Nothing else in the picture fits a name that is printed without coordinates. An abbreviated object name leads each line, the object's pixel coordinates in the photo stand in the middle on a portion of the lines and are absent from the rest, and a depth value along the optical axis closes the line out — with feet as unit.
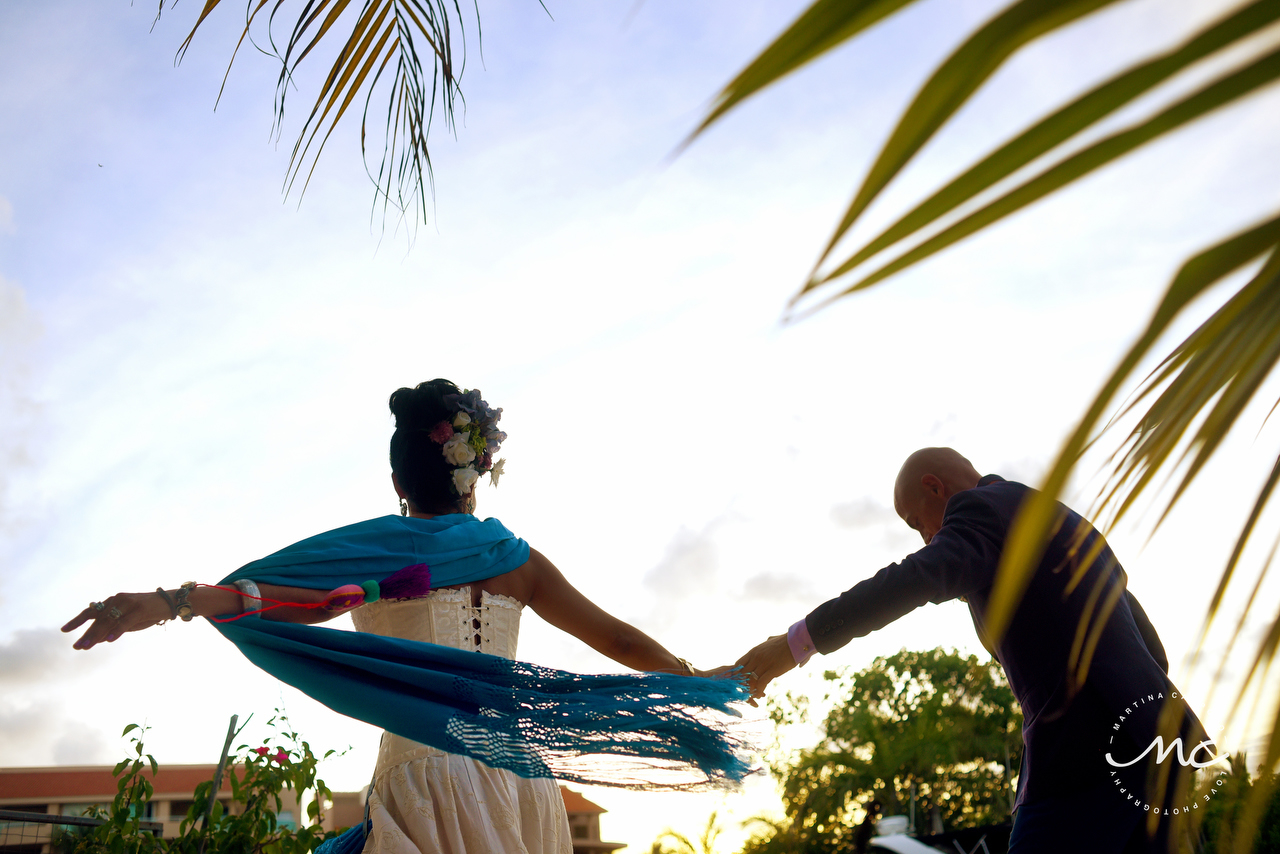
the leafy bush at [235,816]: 12.52
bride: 8.19
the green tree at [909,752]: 97.81
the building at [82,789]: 77.10
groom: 8.18
